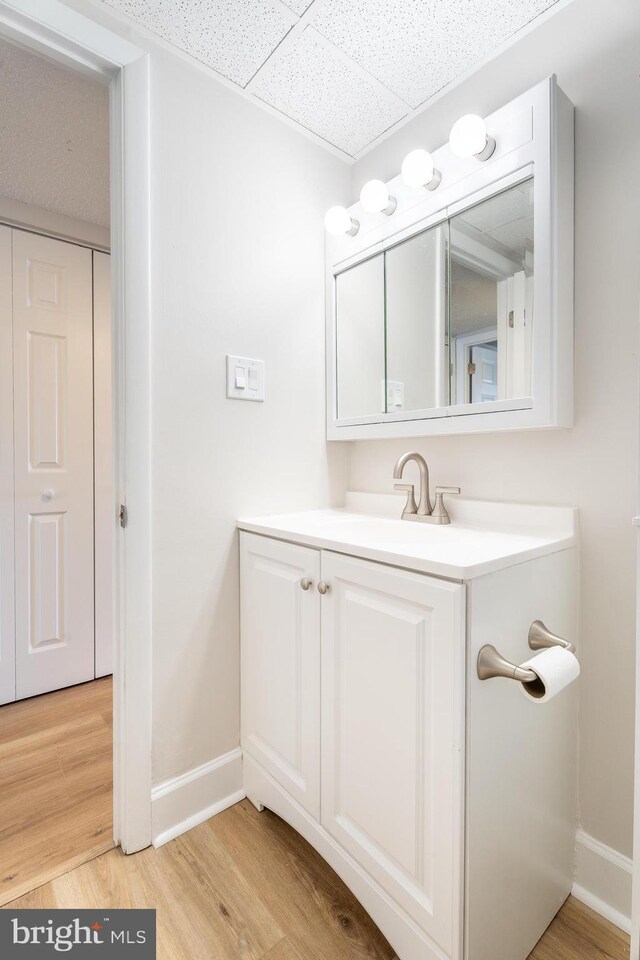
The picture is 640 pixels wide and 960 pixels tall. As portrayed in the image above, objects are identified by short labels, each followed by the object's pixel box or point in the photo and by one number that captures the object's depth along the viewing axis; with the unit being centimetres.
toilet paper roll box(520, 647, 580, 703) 77
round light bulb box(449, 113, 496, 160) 113
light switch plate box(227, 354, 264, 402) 139
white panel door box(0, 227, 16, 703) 196
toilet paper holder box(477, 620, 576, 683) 78
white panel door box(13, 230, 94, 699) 202
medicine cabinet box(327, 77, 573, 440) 107
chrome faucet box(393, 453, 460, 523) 135
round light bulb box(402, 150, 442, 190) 126
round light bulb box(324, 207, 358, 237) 152
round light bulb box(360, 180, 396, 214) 141
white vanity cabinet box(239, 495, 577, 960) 82
